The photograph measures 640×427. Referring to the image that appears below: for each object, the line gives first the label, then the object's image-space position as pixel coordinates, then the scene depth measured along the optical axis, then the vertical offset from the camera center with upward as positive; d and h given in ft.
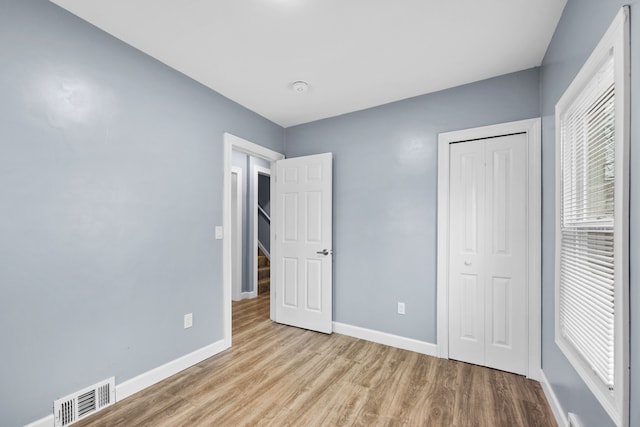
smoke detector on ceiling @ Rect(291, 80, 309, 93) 8.34 +3.83
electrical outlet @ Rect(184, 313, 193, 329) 7.87 -3.16
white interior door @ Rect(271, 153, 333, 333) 10.40 -1.25
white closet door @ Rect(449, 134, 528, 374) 7.47 -1.18
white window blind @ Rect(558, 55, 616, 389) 3.66 -0.18
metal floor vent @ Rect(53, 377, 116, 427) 5.41 -4.00
